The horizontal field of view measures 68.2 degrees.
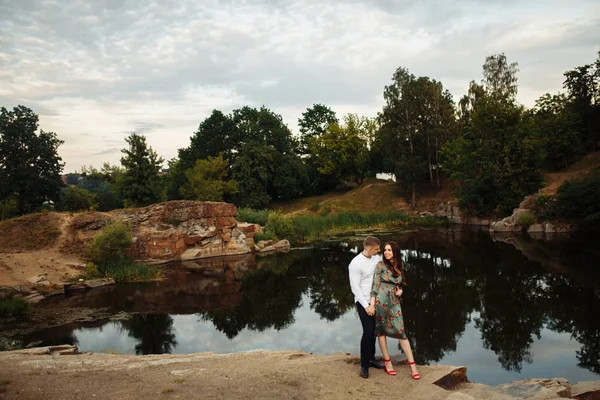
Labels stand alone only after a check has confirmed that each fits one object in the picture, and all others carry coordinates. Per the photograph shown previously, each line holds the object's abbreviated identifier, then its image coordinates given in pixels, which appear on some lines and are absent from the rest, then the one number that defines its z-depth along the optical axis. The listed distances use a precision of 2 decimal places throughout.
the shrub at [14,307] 14.93
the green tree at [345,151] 62.09
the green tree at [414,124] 50.09
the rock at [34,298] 17.40
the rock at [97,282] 20.16
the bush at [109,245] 22.03
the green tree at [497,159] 37.03
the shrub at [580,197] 28.30
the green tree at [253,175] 54.50
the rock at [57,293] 18.67
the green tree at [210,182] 48.50
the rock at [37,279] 18.86
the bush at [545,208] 31.64
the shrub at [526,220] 33.00
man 7.02
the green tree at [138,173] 41.75
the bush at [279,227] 32.69
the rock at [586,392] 6.53
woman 7.05
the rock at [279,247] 29.95
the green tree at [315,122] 72.06
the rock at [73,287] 19.61
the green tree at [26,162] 40.38
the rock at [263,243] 30.51
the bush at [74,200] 39.97
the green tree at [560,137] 41.69
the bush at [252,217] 33.84
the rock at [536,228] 32.17
